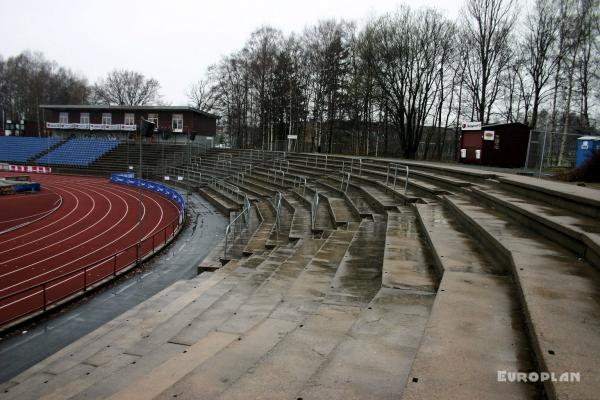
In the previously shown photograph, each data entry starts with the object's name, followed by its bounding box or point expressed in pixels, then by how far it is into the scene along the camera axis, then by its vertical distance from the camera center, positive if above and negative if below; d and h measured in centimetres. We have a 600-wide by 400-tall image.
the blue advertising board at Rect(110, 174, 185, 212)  2754 -385
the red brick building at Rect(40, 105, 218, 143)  5278 +249
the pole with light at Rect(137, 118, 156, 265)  1407 +38
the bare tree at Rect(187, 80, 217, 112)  6850 +750
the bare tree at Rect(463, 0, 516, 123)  3331 +947
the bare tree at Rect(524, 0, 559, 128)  3075 +868
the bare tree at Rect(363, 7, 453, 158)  3581 +846
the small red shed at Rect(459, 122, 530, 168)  2192 +77
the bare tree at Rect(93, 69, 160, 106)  8181 +969
